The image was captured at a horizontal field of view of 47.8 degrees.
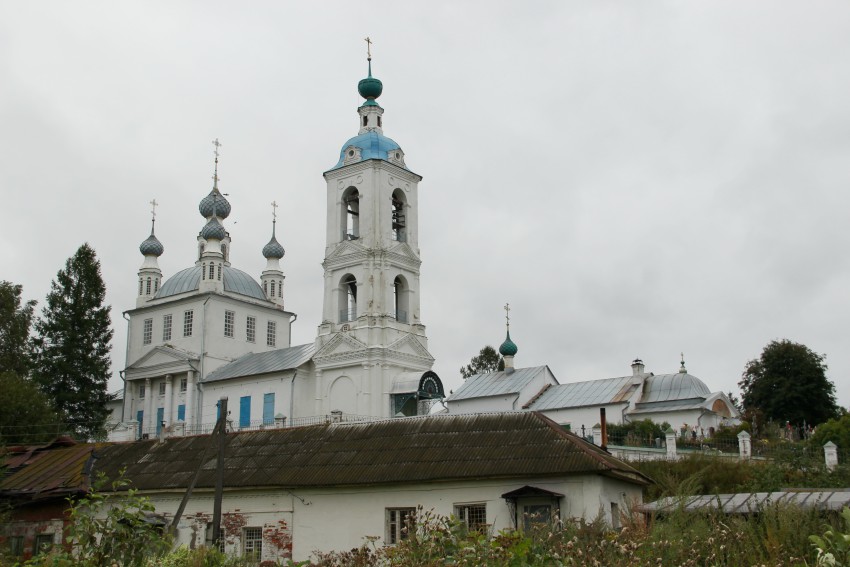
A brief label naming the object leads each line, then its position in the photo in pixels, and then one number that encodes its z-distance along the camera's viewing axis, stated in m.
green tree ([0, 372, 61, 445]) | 33.19
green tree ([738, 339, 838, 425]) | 44.38
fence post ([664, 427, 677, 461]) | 26.28
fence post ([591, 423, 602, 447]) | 31.72
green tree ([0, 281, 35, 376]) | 42.66
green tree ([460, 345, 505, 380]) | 61.34
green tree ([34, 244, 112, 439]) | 43.06
